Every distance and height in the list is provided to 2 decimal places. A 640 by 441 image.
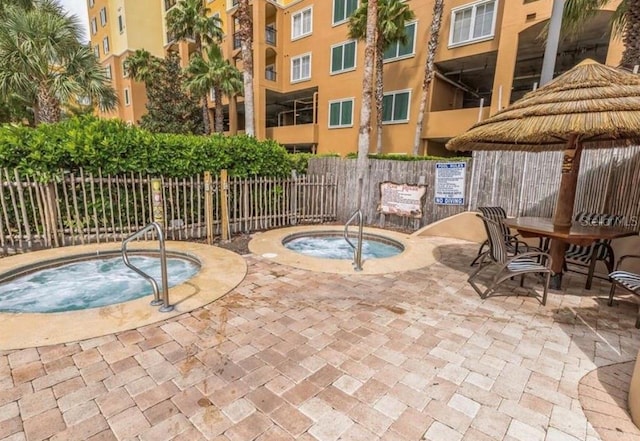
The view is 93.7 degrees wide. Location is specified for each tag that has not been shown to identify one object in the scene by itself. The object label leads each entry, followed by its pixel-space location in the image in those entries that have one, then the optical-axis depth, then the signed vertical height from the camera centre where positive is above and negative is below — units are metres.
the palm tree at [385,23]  12.62 +6.27
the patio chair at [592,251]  4.41 -1.17
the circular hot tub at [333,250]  5.11 -1.61
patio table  3.90 -0.78
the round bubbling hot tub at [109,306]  2.89 -1.59
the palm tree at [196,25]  17.38 +8.37
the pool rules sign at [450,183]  7.36 -0.25
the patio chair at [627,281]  3.14 -1.14
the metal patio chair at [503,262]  3.82 -1.18
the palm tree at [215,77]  16.58 +5.09
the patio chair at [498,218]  5.05 -0.75
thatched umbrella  3.40 +0.71
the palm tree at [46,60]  9.11 +3.37
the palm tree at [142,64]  19.64 +6.77
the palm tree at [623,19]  6.31 +3.69
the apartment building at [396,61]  12.01 +5.36
